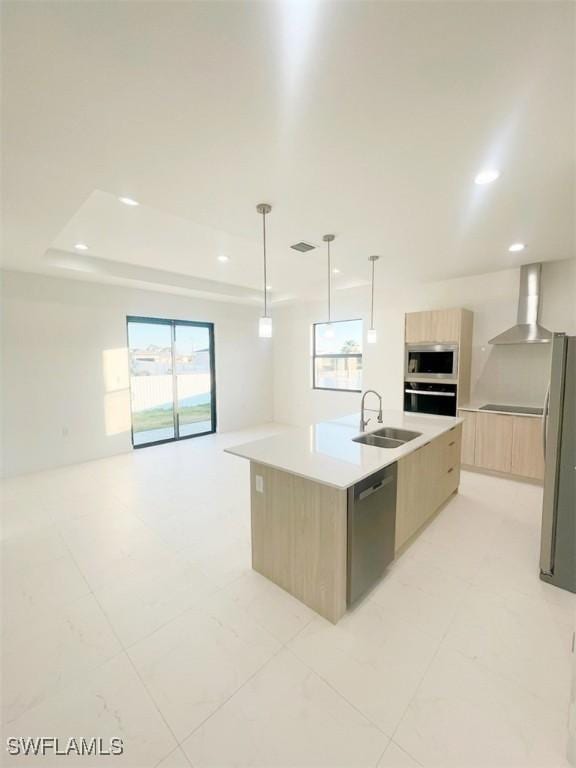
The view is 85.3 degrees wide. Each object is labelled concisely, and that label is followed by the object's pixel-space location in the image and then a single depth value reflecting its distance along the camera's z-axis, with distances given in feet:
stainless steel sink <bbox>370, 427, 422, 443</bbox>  8.99
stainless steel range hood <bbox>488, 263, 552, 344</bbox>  12.59
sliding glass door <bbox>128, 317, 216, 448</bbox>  17.60
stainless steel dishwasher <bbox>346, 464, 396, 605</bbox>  6.05
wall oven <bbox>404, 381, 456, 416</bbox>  14.23
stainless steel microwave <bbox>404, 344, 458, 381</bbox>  13.96
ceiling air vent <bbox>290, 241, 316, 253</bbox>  10.94
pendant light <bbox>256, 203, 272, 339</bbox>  8.25
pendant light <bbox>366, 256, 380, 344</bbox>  12.35
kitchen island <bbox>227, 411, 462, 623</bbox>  5.94
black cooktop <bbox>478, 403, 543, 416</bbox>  12.57
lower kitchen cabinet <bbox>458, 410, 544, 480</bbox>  12.03
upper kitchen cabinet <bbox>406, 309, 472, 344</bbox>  13.67
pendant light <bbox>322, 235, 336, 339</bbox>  10.21
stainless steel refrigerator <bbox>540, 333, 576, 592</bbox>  6.88
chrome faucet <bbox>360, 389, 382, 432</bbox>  9.38
